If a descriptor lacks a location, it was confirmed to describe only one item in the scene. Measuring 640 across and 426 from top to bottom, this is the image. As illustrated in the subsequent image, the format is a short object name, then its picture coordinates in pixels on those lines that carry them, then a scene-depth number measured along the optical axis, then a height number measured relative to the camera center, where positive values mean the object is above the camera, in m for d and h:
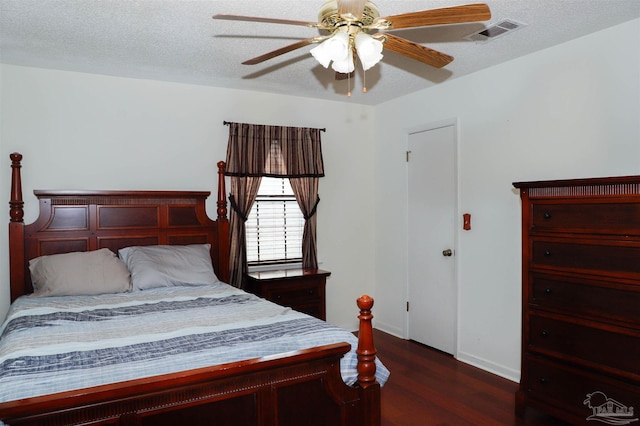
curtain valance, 4.33 +0.62
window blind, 4.51 -0.14
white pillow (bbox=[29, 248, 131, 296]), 3.17 -0.45
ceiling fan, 1.80 +0.82
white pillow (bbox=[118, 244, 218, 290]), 3.40 -0.43
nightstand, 4.07 -0.72
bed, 1.61 -0.63
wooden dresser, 2.40 -0.53
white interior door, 4.14 -0.25
